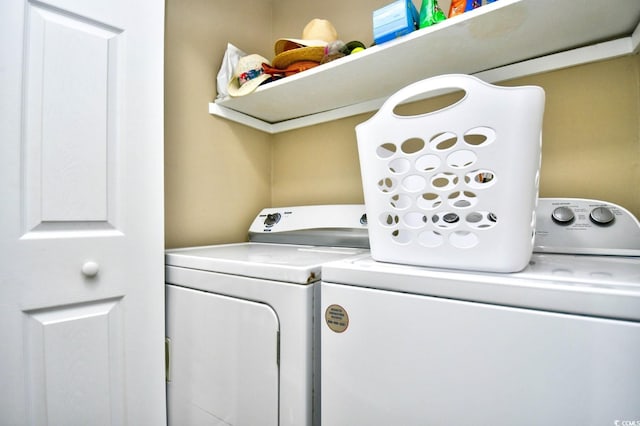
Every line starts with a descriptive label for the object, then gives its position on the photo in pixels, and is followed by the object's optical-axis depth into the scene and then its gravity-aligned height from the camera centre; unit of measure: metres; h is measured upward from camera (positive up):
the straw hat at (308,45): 1.21 +0.73
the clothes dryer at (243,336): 0.73 -0.34
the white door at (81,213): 0.75 +0.01
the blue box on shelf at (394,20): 0.92 +0.62
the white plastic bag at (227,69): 1.40 +0.70
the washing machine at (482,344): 0.46 -0.23
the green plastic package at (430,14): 0.94 +0.64
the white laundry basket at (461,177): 0.58 +0.08
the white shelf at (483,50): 0.83 +0.56
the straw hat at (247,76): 1.29 +0.62
